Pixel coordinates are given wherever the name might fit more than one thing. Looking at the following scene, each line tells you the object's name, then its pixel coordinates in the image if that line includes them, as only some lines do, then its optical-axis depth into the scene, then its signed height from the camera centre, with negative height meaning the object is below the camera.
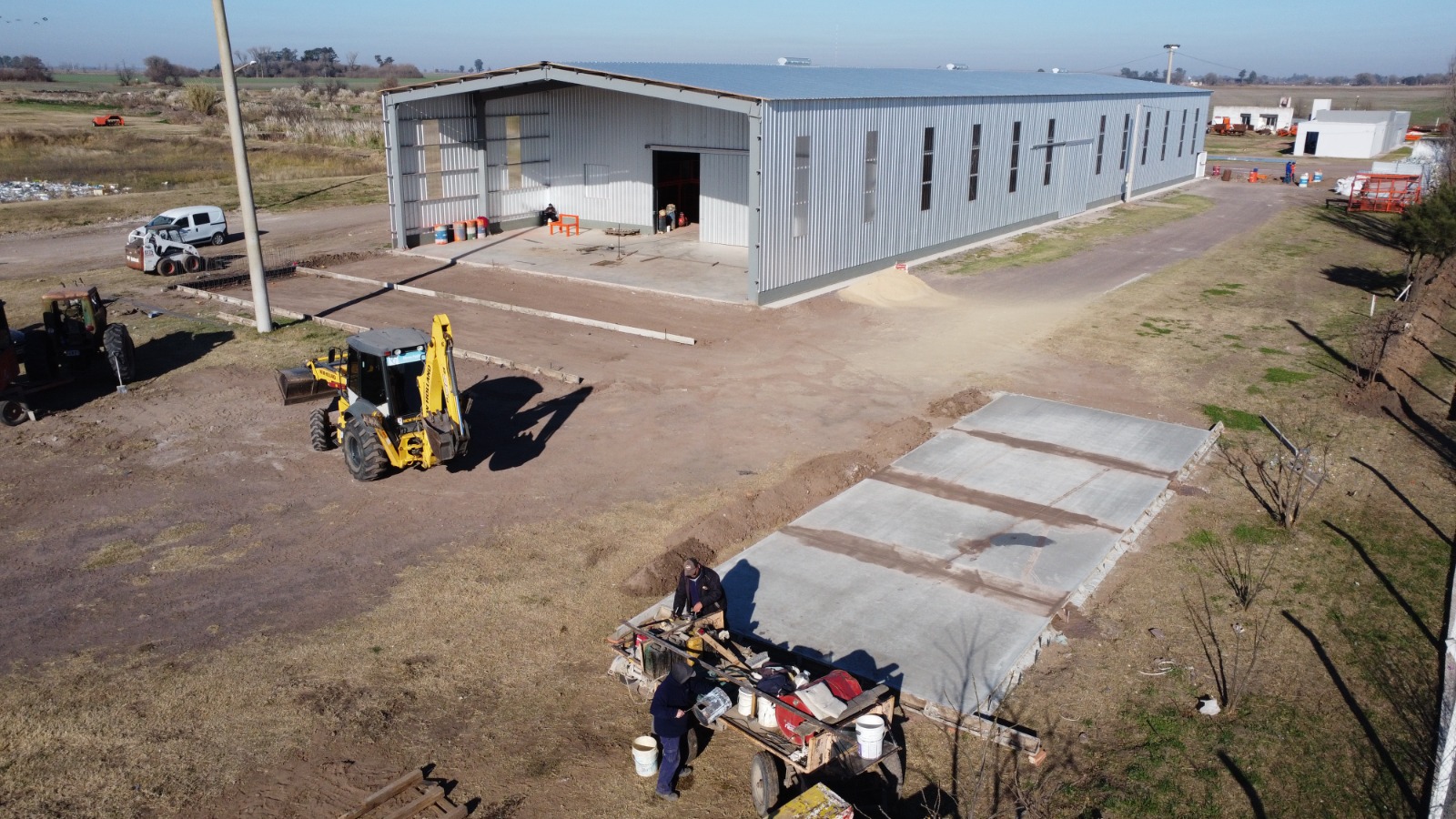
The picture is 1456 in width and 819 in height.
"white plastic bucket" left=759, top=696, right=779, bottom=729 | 9.34 -5.39
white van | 34.25 -4.12
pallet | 8.70 -5.79
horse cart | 8.85 -5.36
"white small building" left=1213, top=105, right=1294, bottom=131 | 89.44 -1.98
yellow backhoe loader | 14.68 -4.37
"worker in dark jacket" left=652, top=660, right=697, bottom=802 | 8.96 -5.21
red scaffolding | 46.22 -4.28
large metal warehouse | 27.44 -1.94
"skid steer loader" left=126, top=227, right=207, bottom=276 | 30.23 -4.54
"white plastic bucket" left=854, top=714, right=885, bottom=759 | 8.77 -5.24
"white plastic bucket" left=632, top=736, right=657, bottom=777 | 9.16 -5.62
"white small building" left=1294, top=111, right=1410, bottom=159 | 70.25 -2.79
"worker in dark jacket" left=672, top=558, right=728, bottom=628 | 10.58 -4.93
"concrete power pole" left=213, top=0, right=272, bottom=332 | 21.75 -1.83
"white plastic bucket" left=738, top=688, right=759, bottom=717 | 9.42 -5.32
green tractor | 19.64 -4.55
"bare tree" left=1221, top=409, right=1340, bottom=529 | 15.03 -5.75
